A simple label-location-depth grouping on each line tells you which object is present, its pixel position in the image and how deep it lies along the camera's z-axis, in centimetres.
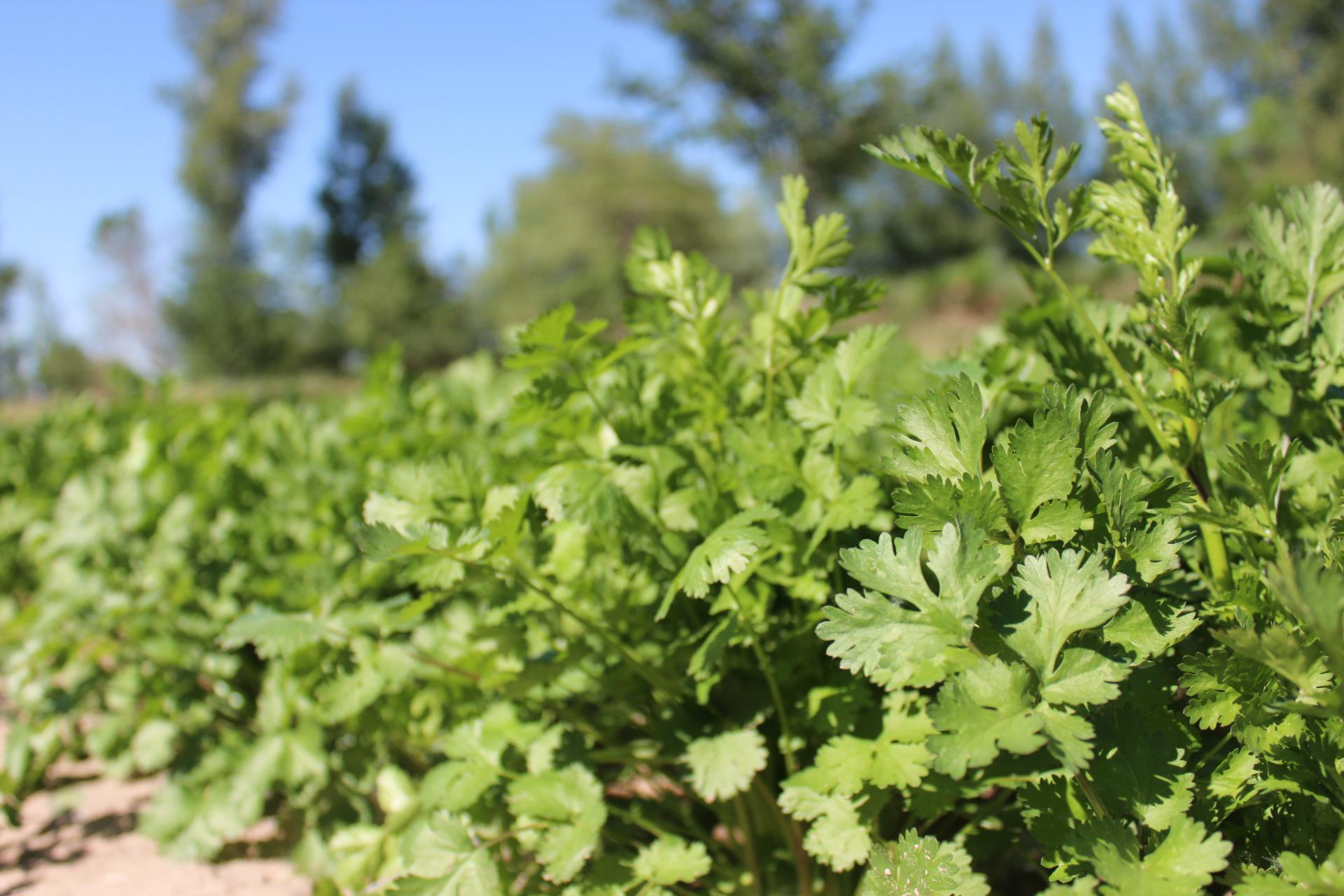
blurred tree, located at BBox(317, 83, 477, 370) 3472
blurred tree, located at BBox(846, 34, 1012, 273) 4631
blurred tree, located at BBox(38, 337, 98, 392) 3350
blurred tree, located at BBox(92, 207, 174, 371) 4222
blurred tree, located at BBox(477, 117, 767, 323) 4425
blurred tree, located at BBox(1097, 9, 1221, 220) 5209
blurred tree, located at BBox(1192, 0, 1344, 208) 3195
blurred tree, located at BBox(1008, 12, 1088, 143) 5775
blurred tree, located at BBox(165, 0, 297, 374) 3653
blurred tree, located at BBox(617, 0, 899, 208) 2480
